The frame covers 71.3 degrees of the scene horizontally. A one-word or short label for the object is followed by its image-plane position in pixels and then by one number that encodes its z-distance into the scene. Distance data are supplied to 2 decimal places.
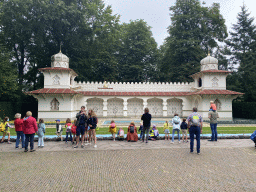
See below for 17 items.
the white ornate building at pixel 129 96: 21.98
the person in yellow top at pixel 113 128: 10.41
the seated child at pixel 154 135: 10.64
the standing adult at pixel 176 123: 9.75
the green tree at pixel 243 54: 27.40
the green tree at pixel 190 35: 31.97
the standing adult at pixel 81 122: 8.55
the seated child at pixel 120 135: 10.52
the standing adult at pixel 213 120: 9.85
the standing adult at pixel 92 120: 8.55
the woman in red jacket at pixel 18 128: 8.75
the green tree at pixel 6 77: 19.73
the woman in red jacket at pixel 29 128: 7.95
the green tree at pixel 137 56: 35.25
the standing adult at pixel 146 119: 9.30
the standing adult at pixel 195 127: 7.62
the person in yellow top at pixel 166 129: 10.54
